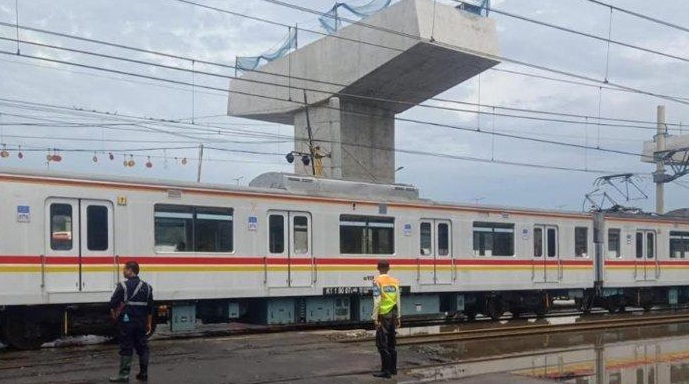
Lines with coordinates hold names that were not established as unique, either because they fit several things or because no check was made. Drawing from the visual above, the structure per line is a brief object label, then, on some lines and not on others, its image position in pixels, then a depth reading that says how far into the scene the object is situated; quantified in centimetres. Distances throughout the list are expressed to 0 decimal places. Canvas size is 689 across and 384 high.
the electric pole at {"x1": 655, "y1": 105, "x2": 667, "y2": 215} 3862
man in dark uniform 1010
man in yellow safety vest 1120
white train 1357
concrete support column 3014
